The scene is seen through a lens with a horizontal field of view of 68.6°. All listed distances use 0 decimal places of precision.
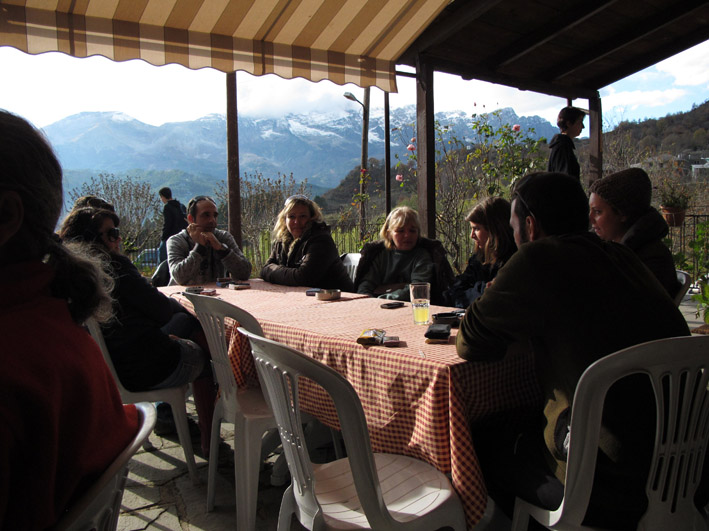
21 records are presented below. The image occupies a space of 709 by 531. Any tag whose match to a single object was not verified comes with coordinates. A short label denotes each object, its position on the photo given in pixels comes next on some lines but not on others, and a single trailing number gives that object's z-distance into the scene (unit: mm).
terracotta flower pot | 7508
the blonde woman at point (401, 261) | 3732
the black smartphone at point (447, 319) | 2170
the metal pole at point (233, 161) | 4996
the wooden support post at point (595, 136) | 6527
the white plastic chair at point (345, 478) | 1229
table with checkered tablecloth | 1467
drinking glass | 2229
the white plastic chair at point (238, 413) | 2002
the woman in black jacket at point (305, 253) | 3781
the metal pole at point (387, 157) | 6035
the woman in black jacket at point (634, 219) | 2316
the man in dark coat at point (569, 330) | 1298
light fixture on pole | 8406
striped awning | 3369
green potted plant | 7504
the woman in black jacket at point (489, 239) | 3162
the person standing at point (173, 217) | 8523
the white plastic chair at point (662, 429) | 1174
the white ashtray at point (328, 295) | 3037
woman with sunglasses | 2412
